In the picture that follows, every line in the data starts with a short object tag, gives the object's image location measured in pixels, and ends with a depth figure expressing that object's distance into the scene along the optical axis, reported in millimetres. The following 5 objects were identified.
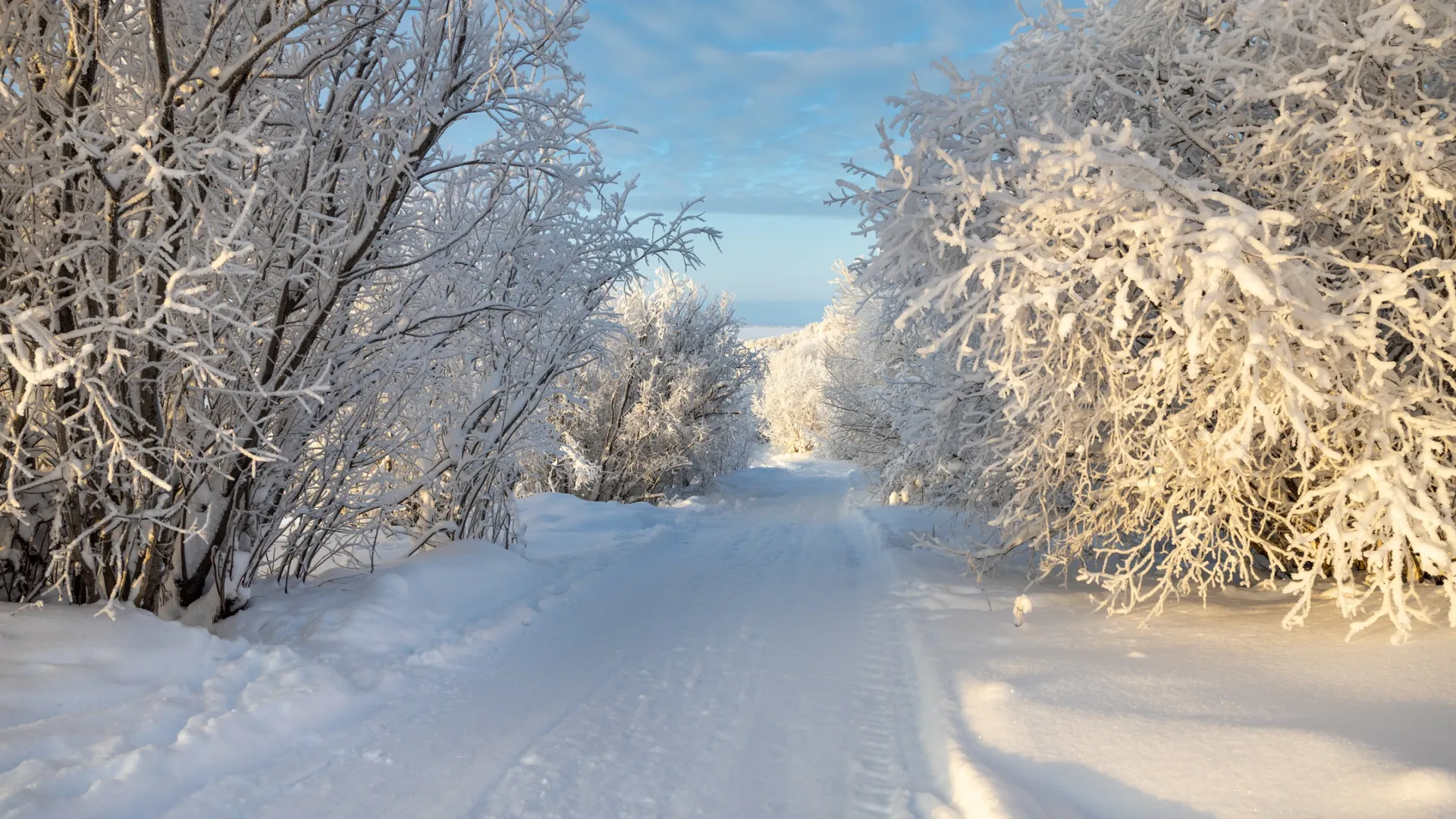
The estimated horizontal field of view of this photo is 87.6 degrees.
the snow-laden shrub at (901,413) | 7301
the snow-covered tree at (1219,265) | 3674
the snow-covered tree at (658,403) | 18312
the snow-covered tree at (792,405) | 43469
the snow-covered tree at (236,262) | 3367
